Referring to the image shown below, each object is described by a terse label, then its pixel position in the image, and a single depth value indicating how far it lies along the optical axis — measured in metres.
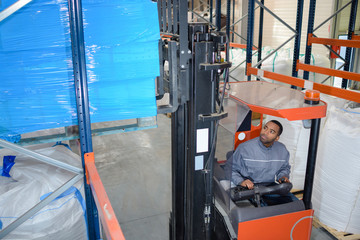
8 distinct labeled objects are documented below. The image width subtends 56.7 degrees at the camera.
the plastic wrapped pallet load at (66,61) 2.03
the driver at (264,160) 3.60
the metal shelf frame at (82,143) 1.92
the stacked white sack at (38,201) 2.45
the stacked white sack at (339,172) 3.72
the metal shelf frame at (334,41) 5.03
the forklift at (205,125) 2.40
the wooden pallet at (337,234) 3.81
